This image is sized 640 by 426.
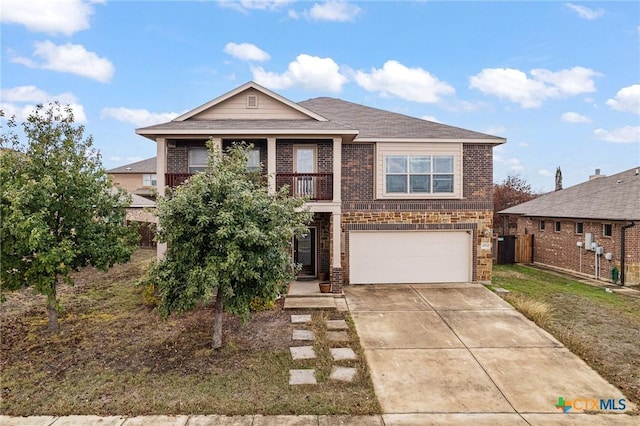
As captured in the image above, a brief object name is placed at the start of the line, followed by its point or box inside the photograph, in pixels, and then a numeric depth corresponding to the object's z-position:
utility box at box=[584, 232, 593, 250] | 15.17
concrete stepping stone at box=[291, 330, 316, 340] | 7.77
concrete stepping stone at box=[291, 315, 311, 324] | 8.73
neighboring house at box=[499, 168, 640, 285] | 13.88
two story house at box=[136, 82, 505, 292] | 11.97
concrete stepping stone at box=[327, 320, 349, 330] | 8.33
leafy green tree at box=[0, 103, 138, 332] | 7.11
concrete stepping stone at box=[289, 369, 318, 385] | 5.93
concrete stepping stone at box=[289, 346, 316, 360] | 6.87
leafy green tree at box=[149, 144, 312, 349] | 6.52
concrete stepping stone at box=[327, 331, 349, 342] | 7.63
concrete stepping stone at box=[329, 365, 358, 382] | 6.09
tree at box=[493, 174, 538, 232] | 28.81
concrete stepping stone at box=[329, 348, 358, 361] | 6.80
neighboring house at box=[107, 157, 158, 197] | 35.38
